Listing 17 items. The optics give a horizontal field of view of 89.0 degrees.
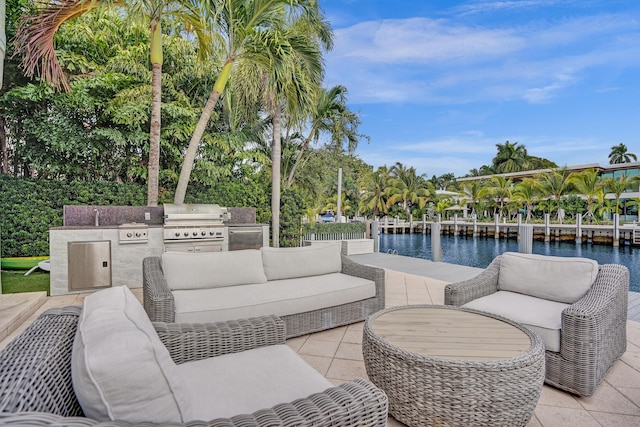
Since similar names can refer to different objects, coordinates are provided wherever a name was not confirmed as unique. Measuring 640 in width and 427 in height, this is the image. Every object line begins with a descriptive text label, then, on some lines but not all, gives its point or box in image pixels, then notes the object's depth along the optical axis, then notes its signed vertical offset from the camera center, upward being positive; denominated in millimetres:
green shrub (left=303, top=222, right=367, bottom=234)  8914 -546
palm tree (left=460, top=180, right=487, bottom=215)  24748 +1272
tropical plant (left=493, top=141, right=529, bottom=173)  31375 +4970
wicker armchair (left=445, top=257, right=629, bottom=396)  1929 -800
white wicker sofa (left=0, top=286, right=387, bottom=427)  792 -452
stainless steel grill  4832 -303
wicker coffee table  1495 -788
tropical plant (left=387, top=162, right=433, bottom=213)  27266 +1812
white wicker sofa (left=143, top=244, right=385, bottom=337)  2433 -702
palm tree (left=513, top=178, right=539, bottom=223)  22031 +1055
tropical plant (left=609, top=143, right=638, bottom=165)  31188 +5190
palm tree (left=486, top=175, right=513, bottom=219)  23750 +1426
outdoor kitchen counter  4164 -600
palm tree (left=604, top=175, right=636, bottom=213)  18609 +1360
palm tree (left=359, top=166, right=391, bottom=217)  27484 +1410
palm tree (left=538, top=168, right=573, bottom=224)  20469 +1510
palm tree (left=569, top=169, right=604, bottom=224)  18906 +1365
